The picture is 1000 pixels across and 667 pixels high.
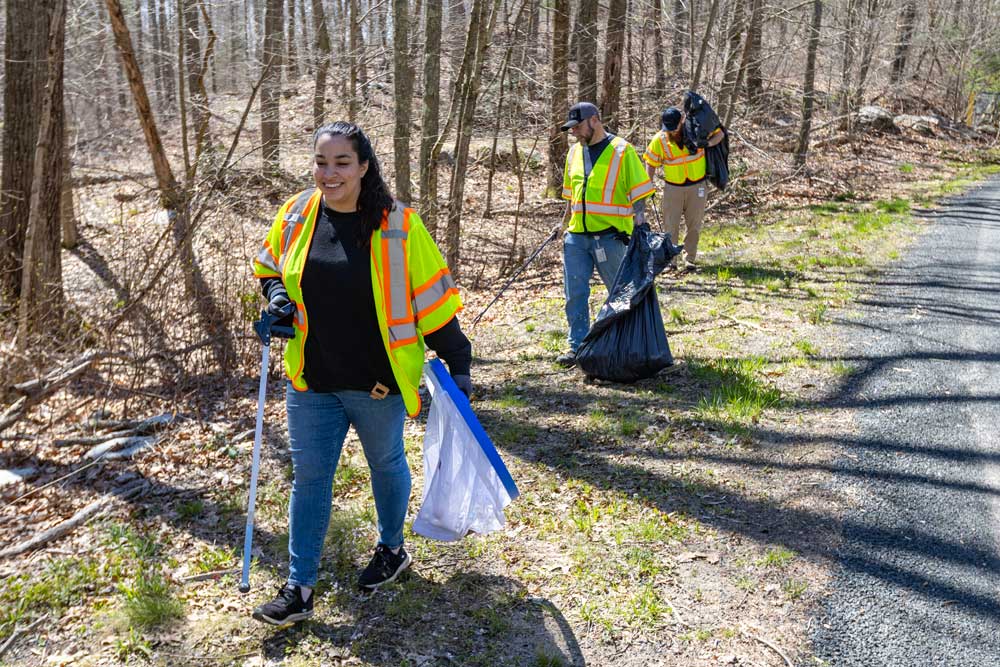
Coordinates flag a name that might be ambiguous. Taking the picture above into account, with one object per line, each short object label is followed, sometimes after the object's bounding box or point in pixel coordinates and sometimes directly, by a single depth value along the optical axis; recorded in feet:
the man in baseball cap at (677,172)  29.12
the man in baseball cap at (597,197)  19.81
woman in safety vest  10.35
